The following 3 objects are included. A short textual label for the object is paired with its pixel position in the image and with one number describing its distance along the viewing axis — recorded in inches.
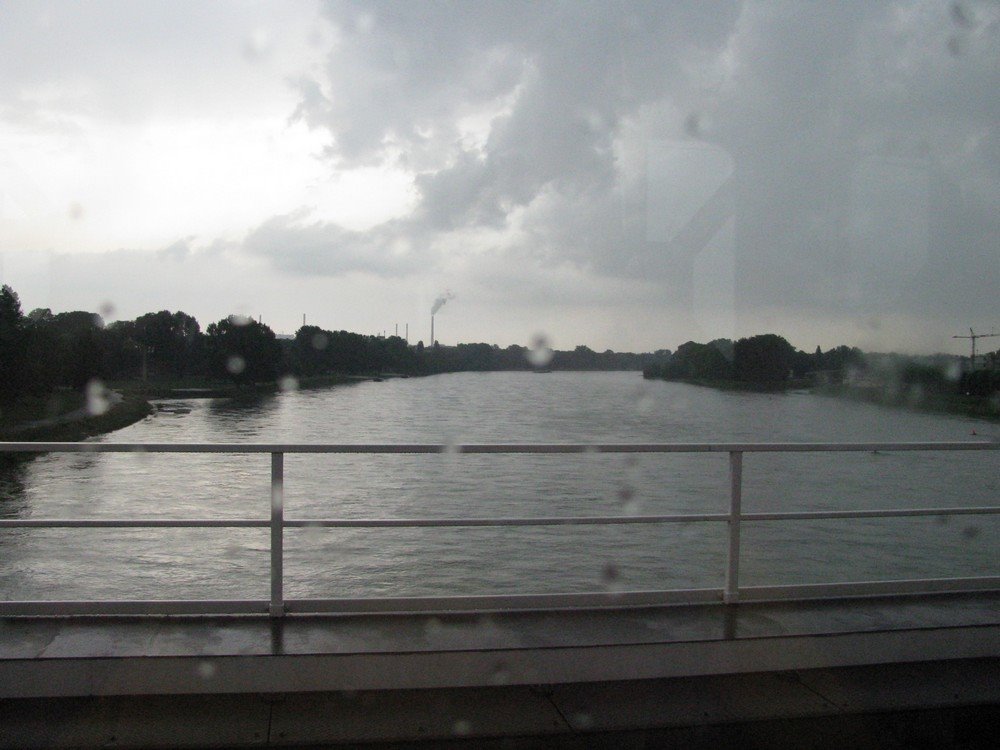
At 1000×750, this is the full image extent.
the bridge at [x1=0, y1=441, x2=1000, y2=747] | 121.5
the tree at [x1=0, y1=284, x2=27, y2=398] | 2089.1
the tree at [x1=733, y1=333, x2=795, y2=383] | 2345.0
